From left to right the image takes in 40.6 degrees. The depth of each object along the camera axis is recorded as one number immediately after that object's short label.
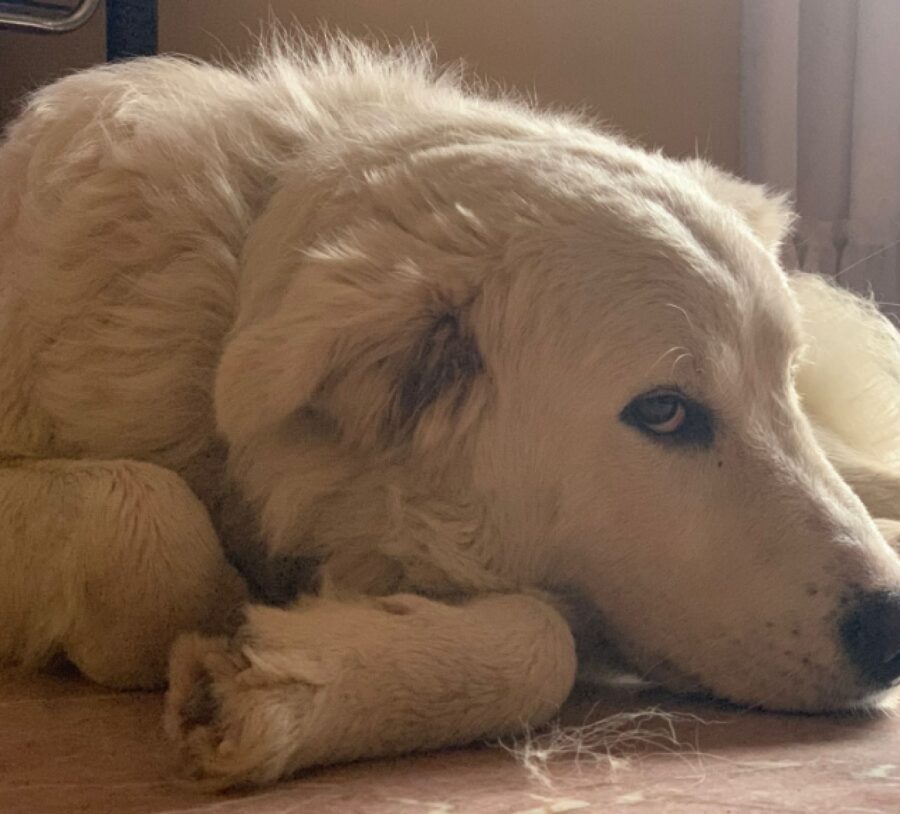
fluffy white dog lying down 1.21
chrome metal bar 2.67
